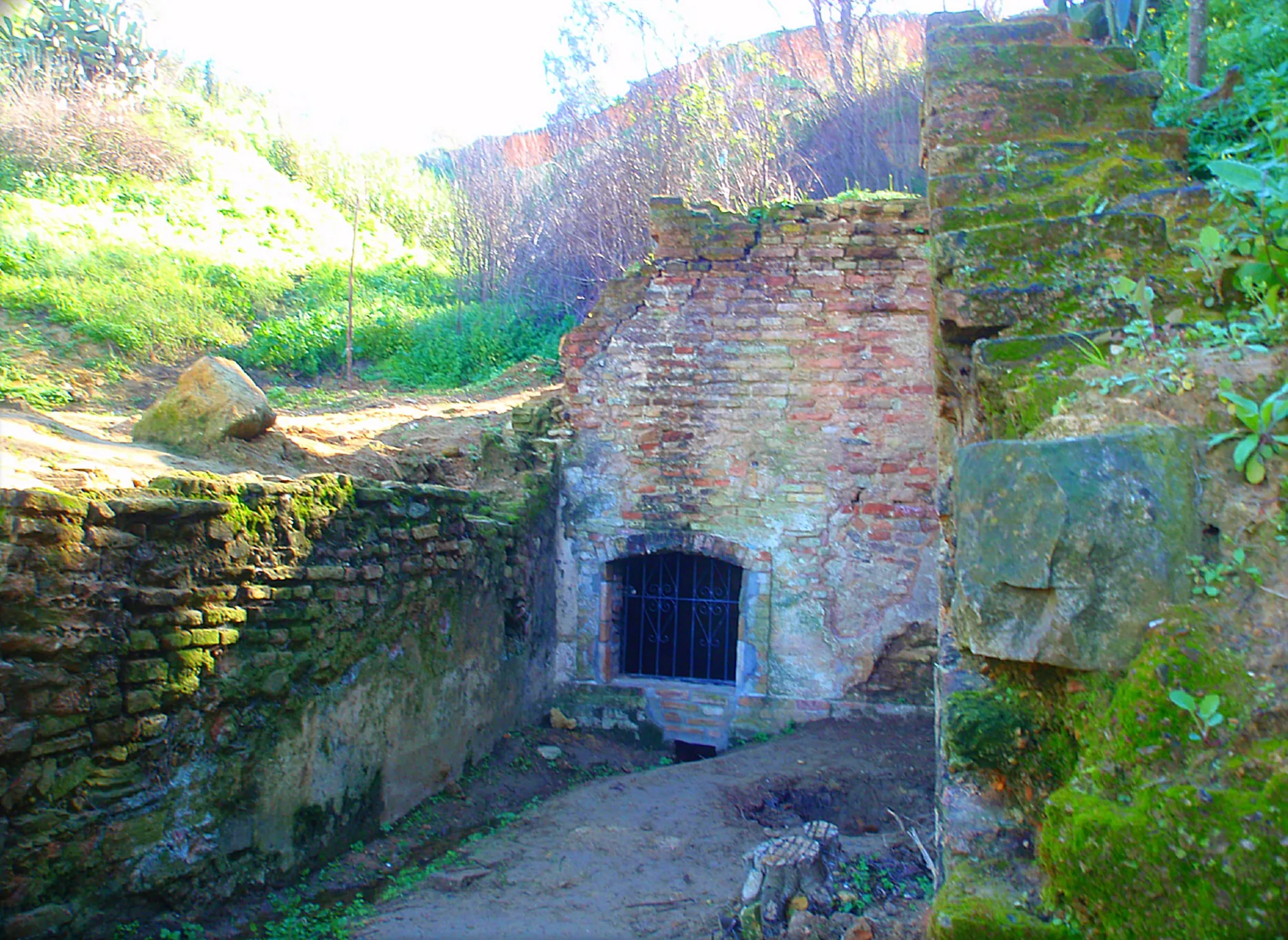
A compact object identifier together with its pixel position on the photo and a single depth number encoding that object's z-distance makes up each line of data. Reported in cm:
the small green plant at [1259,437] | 168
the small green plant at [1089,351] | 226
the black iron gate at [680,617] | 855
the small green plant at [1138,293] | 229
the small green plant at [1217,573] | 166
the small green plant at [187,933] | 386
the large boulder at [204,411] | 722
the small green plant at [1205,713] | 150
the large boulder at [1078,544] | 173
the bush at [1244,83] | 443
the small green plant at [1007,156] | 340
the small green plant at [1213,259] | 216
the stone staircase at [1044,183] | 260
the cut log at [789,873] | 410
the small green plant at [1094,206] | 284
